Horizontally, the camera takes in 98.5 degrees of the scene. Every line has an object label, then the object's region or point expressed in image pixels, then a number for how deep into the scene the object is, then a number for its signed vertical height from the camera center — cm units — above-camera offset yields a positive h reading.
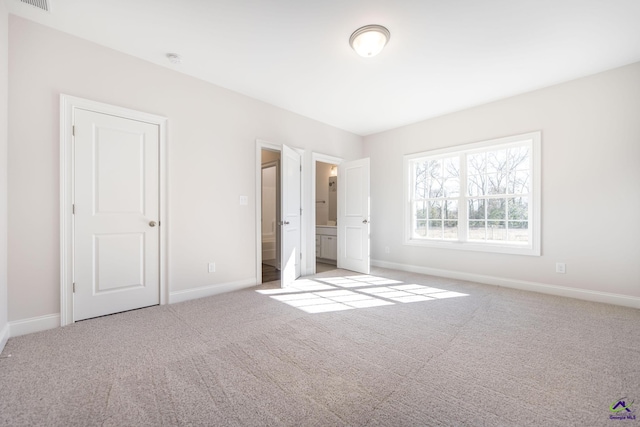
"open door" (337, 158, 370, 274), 483 -5
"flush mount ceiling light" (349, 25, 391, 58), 243 +159
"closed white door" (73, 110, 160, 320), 263 -1
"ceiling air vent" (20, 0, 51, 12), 216 +167
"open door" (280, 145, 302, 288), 397 -5
